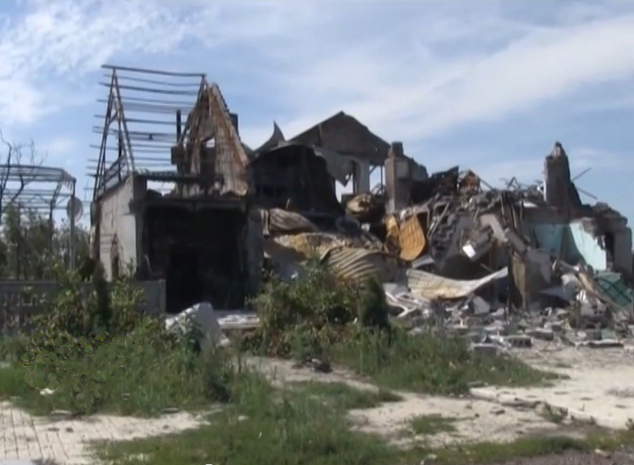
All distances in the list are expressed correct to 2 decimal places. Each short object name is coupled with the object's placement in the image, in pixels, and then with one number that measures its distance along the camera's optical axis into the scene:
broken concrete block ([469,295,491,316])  27.53
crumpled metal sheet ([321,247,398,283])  28.59
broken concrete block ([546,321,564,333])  23.54
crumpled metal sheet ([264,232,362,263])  30.41
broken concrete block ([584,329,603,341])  21.83
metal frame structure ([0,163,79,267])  25.20
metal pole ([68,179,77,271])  25.64
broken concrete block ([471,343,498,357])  16.22
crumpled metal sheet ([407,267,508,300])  29.00
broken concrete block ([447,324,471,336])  20.00
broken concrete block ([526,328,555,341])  21.88
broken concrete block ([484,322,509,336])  21.95
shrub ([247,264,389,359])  16.95
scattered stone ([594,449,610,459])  9.54
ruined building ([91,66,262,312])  28.61
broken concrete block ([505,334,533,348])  20.52
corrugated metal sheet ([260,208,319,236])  32.34
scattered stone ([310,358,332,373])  16.03
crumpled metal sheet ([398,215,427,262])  33.22
